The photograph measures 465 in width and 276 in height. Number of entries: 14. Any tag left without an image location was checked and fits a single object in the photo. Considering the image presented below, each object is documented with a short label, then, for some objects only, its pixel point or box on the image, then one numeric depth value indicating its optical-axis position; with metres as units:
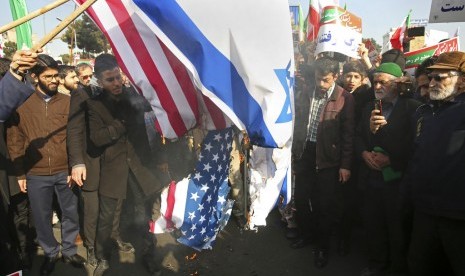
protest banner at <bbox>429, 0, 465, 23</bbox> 4.34
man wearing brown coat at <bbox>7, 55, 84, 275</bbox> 3.61
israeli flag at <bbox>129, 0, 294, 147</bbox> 2.38
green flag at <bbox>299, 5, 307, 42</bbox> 8.39
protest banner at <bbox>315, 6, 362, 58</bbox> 4.64
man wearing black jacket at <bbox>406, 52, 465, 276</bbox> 2.50
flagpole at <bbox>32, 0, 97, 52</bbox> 1.90
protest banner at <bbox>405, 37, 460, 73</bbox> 5.41
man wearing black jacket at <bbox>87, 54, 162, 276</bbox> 3.49
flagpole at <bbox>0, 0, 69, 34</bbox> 1.85
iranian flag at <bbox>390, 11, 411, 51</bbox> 6.34
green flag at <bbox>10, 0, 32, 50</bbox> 5.72
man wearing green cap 3.32
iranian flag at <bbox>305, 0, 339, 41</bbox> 5.64
